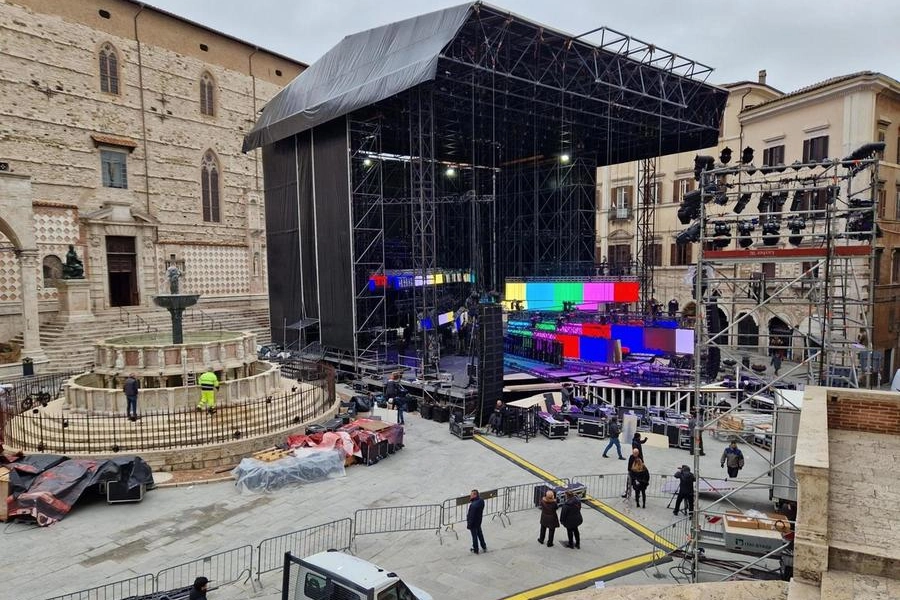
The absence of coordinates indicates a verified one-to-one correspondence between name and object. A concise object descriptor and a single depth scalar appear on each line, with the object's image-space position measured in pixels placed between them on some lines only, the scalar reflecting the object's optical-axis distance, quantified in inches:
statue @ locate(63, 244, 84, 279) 1037.8
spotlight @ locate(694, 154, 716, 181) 423.5
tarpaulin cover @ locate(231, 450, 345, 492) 493.0
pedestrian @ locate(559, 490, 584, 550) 385.7
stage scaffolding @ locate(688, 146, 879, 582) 364.8
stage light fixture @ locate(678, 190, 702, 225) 463.2
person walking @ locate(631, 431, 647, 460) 515.6
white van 254.5
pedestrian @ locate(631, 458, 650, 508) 461.7
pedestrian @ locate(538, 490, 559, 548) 387.5
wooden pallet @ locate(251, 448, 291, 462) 531.1
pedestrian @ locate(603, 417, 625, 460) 590.8
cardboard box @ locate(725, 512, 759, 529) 352.2
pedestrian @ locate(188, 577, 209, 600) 274.7
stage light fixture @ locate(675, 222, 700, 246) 482.9
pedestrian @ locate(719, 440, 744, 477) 495.8
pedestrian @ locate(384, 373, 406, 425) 727.1
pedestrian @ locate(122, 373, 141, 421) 578.9
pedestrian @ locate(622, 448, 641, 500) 468.6
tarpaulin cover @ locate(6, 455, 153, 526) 424.8
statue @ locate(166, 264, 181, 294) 711.9
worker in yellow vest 596.4
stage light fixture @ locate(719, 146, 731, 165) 525.0
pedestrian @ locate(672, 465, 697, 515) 438.6
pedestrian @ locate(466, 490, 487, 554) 376.2
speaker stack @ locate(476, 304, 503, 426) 703.1
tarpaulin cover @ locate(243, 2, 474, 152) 805.9
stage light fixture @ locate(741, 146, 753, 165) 470.6
